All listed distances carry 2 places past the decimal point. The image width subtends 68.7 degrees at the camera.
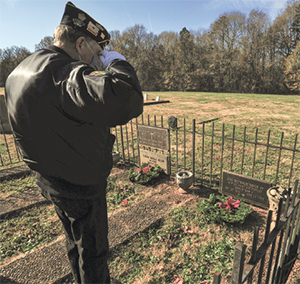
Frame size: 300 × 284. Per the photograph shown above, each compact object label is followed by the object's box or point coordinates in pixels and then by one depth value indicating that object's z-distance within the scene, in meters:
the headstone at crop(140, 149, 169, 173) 5.32
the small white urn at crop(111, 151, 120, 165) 6.07
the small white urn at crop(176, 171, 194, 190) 4.53
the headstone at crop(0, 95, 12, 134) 9.59
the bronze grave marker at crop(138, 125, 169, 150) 5.13
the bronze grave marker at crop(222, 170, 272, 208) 3.90
